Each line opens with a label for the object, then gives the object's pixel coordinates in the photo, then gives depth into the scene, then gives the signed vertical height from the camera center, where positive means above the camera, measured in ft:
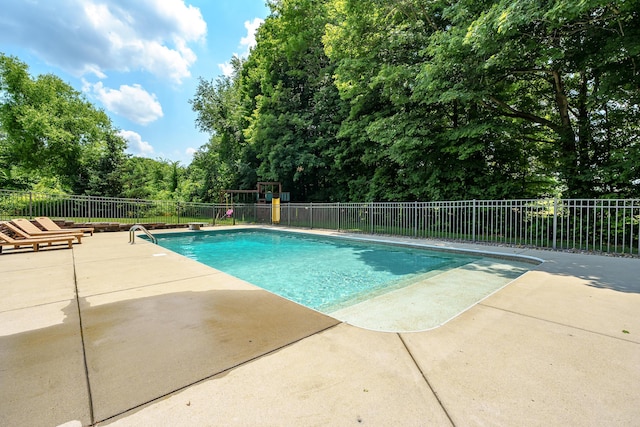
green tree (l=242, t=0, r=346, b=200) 52.95 +20.42
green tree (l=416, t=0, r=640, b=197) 22.49 +13.06
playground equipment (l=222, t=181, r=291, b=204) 57.06 +2.40
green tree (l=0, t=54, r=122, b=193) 81.46 +23.76
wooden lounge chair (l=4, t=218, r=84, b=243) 23.45 -2.11
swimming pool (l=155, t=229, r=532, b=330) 13.83 -5.05
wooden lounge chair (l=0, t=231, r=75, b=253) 21.18 -2.73
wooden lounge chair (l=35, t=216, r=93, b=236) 27.23 -1.76
